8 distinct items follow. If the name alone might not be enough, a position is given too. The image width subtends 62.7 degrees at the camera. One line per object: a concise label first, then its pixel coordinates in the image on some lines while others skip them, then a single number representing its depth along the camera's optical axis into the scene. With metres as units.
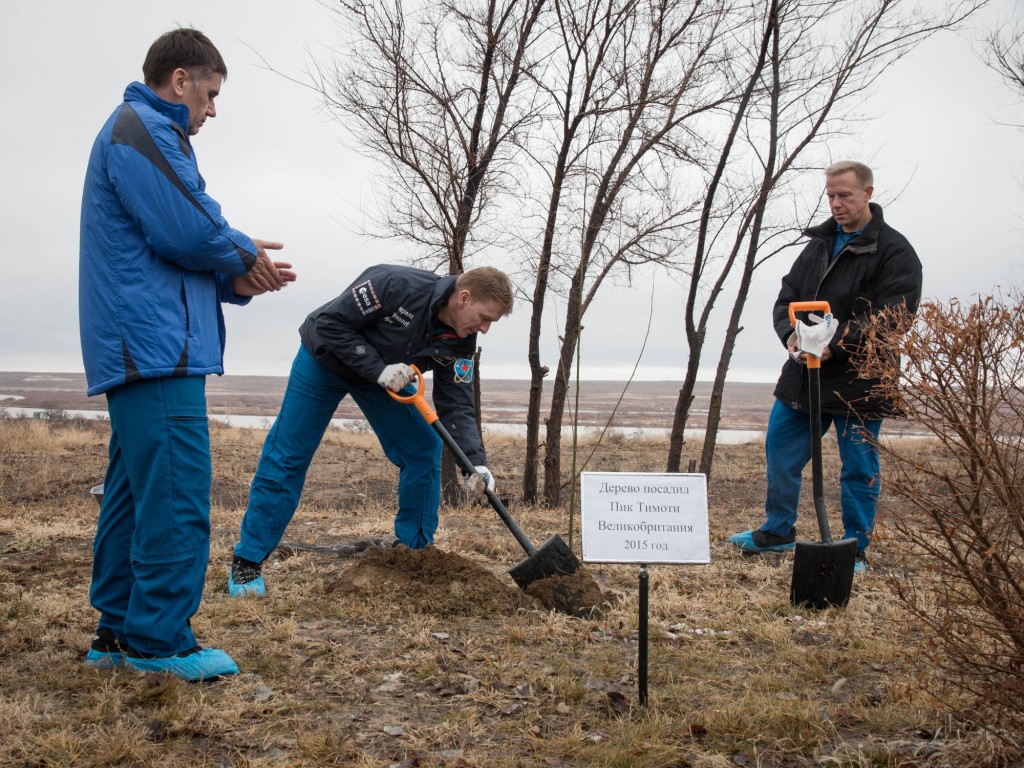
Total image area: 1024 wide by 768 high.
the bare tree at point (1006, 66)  9.52
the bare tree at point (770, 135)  7.73
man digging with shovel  4.15
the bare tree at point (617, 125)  7.76
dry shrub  2.31
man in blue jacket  2.78
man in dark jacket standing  4.68
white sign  3.14
